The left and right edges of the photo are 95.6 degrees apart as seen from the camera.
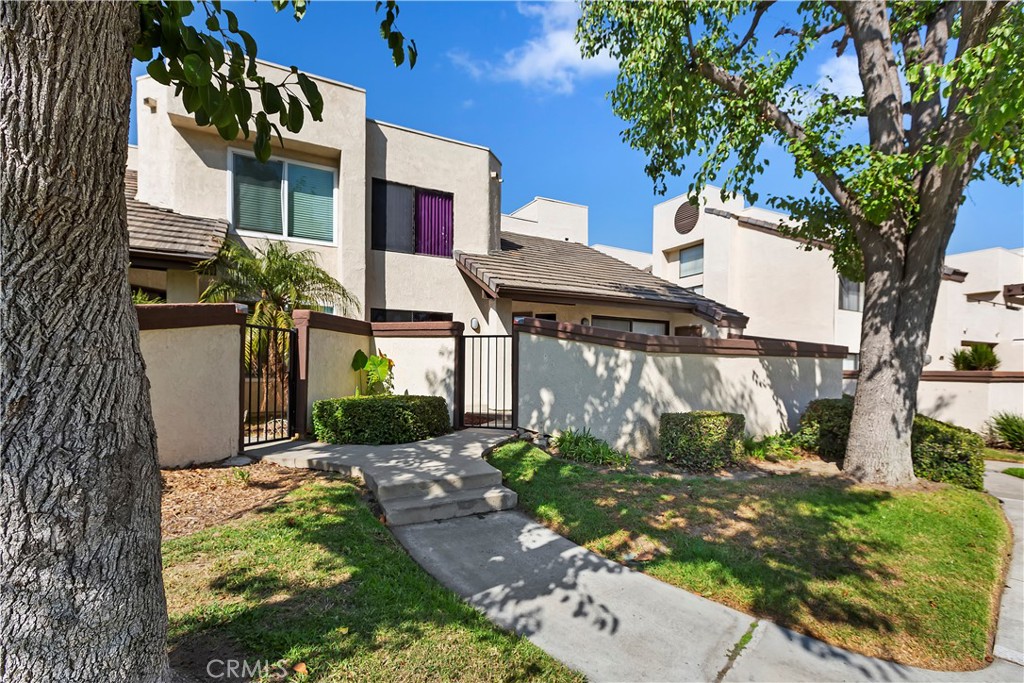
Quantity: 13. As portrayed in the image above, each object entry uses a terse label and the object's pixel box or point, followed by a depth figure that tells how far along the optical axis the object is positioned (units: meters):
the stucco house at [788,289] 18.39
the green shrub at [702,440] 7.27
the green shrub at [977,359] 15.74
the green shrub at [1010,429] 11.38
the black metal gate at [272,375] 7.89
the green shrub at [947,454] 6.82
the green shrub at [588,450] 7.35
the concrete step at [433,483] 5.27
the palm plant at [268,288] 8.50
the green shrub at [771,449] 8.16
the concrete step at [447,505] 4.95
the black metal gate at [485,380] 10.46
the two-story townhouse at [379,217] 9.62
